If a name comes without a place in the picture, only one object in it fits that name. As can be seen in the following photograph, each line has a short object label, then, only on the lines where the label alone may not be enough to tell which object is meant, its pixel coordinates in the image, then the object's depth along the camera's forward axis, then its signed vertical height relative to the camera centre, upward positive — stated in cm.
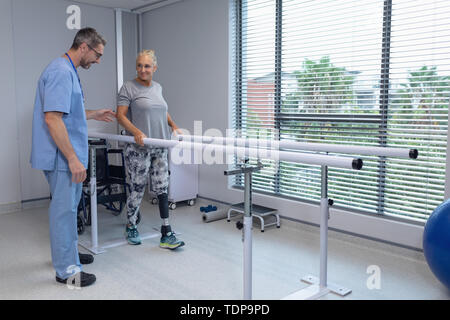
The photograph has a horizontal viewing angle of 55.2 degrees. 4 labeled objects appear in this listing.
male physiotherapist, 243 -11
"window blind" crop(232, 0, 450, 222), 311 +28
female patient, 324 -9
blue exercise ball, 232 -67
